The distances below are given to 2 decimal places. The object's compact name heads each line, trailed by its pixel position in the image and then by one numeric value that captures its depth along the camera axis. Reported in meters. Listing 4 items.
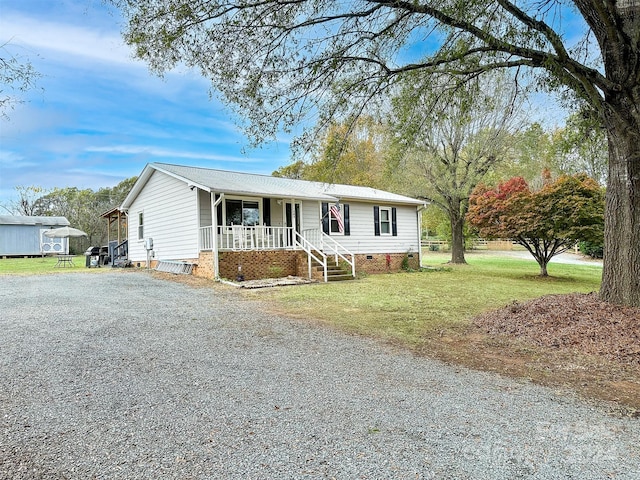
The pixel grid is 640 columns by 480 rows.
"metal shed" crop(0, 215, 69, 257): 28.22
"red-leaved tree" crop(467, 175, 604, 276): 13.52
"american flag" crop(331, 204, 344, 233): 15.76
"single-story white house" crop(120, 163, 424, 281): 13.56
